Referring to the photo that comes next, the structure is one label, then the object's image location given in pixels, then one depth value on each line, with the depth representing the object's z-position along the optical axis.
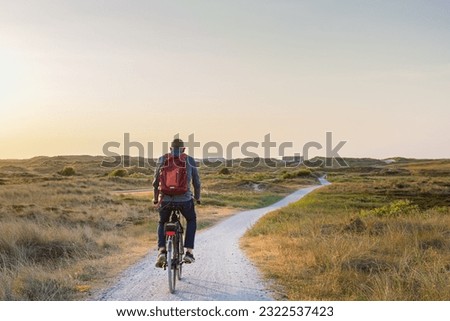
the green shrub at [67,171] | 82.64
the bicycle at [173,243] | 8.70
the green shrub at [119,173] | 83.72
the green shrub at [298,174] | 88.94
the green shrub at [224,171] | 92.12
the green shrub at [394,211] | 23.21
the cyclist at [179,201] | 8.54
